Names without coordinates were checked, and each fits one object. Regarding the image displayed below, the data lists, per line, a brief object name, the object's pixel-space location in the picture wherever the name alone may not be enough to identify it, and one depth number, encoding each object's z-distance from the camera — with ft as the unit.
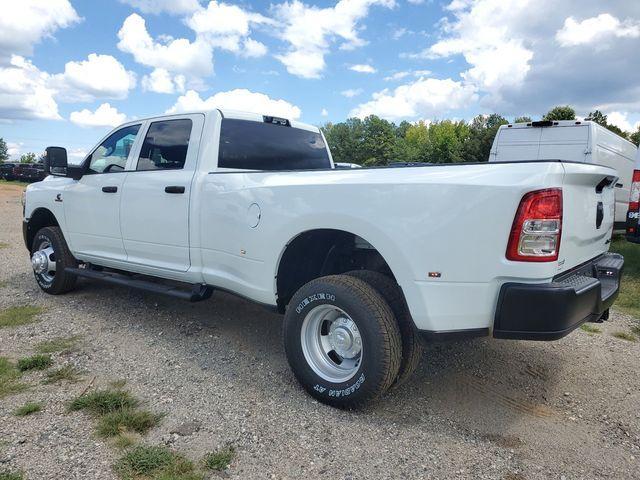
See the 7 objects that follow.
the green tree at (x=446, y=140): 179.83
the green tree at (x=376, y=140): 259.80
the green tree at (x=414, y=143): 211.20
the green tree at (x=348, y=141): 263.08
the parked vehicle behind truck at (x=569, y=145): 30.60
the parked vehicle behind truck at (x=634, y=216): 22.06
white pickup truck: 8.21
